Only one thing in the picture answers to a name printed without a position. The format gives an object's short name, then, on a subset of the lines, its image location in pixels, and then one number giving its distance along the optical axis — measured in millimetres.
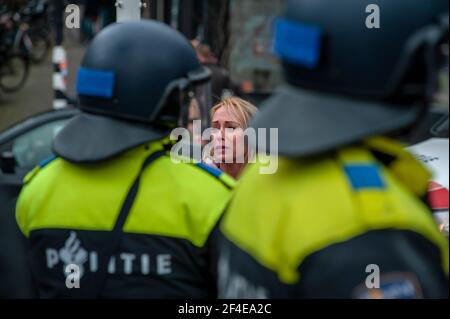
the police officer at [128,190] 4238
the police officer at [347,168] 3080
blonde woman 7344
